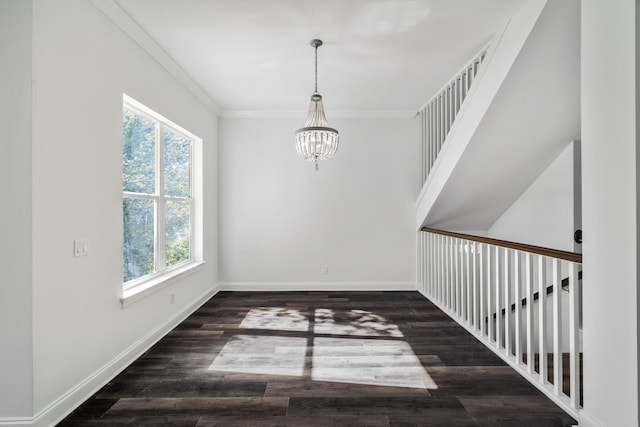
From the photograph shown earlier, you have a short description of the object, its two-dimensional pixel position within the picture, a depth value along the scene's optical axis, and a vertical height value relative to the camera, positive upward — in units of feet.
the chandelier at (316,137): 10.70 +2.42
